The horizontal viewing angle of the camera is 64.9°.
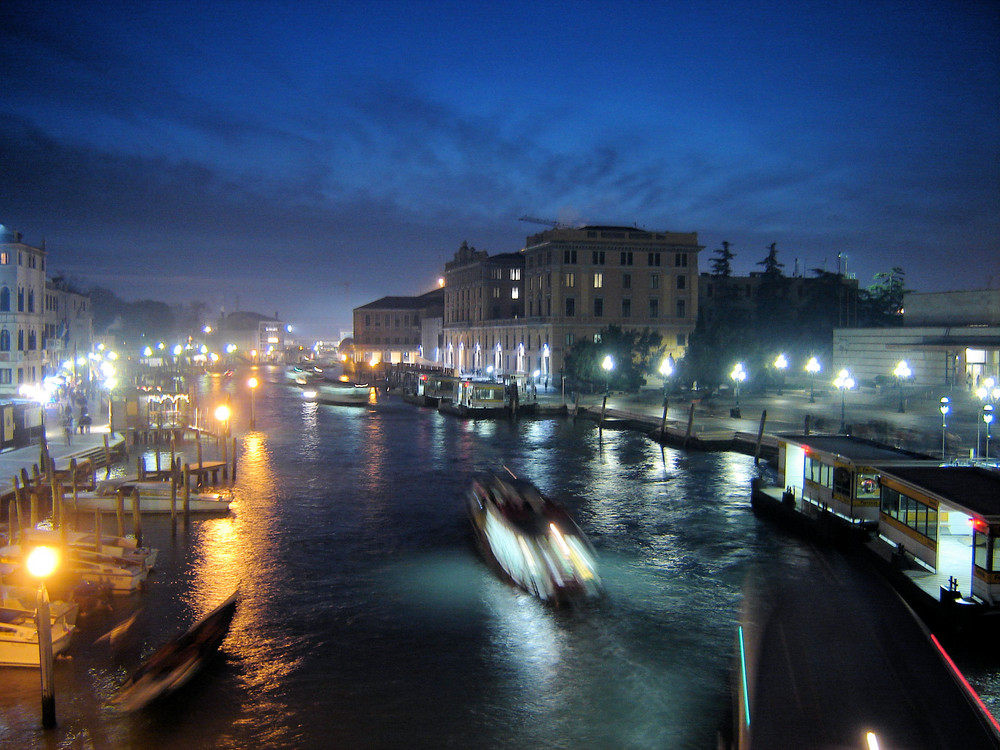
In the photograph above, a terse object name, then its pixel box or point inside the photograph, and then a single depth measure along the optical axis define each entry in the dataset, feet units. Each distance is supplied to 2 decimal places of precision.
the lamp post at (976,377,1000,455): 125.70
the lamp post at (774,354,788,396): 194.93
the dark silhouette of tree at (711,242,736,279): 302.04
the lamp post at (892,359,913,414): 162.40
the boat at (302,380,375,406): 234.19
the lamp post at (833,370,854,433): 139.17
